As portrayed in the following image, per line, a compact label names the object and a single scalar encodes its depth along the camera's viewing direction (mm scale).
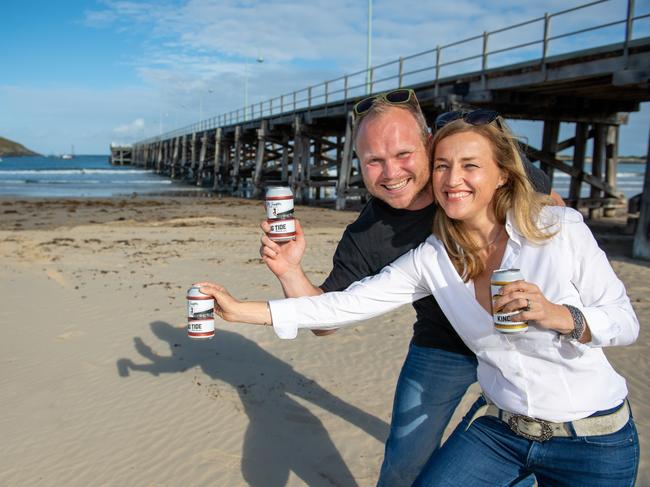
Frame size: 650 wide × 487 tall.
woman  1909
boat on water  152938
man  2586
